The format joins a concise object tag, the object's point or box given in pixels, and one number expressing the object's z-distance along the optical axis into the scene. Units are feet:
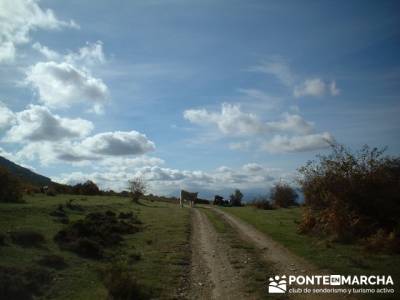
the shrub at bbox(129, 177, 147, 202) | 218.38
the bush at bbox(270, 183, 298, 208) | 211.68
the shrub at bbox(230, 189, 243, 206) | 259.49
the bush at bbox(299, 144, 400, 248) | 76.48
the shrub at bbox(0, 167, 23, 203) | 117.60
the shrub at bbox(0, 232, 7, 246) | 59.00
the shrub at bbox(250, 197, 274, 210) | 195.93
